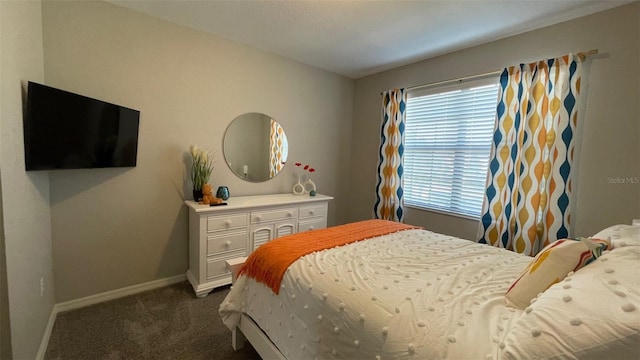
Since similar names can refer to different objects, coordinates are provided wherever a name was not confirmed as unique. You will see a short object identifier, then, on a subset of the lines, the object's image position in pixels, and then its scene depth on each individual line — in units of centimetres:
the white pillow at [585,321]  62
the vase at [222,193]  261
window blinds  268
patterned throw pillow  100
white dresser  234
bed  69
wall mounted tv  151
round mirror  289
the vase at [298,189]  332
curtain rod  203
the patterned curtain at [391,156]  330
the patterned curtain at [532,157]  213
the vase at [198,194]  255
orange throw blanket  145
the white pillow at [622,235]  111
